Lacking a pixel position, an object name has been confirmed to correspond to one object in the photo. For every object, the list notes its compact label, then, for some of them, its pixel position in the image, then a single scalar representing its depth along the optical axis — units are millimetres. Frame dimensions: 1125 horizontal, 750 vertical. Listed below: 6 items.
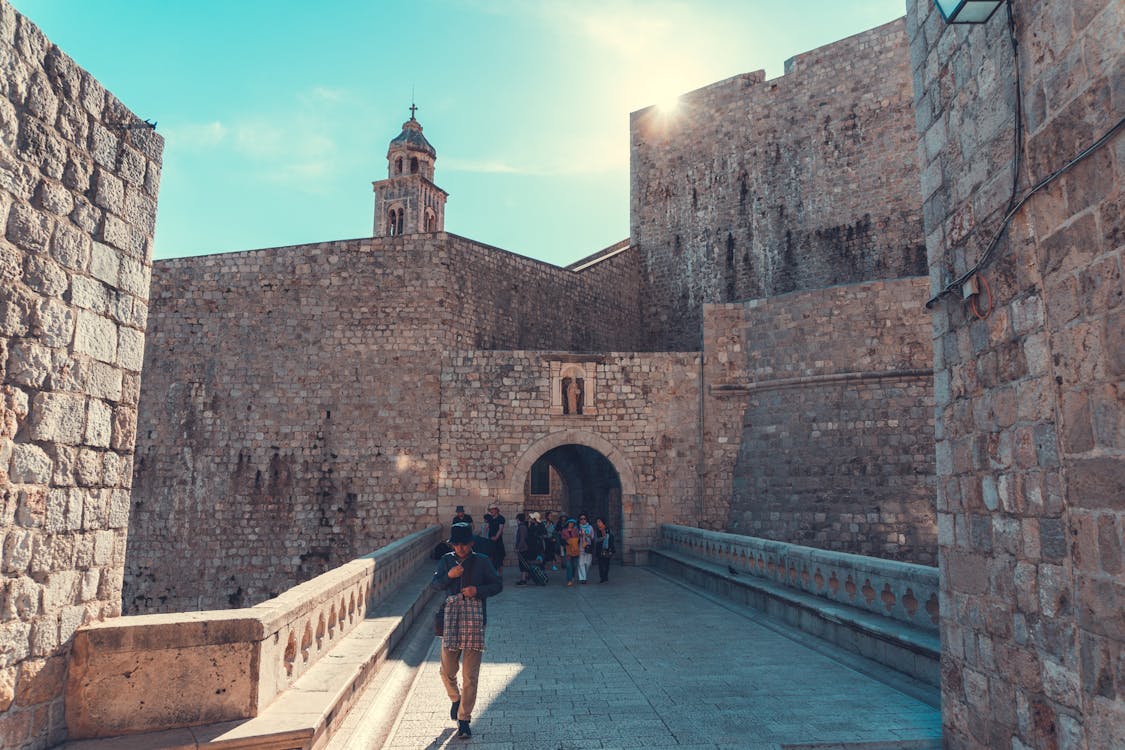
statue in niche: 16000
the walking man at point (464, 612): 4445
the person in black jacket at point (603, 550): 12531
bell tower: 37875
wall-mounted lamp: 3486
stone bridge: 3404
